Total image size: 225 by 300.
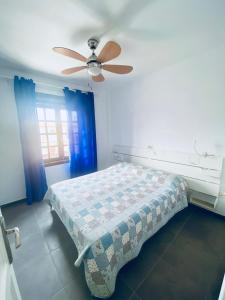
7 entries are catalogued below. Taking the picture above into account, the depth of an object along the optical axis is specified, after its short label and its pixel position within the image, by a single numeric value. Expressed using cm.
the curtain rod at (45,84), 225
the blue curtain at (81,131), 301
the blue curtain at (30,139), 238
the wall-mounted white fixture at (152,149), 268
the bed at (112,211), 108
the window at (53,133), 289
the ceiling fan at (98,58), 128
